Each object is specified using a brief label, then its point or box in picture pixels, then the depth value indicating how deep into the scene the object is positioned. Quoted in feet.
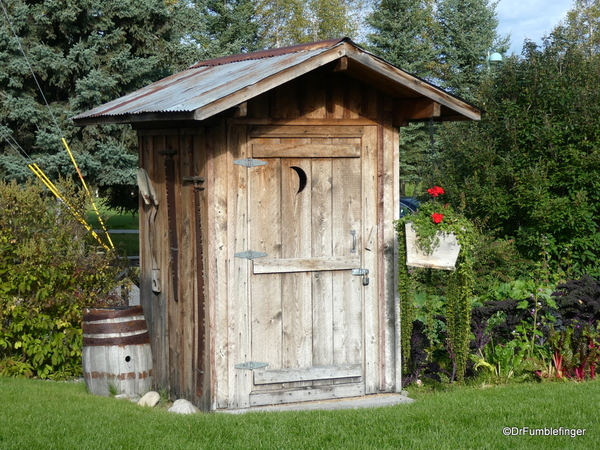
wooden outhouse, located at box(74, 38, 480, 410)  22.20
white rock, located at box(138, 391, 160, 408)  23.91
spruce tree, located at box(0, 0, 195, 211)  53.21
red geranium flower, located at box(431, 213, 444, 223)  22.56
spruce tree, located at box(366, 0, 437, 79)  92.79
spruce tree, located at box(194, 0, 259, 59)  86.69
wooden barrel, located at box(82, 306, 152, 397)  24.62
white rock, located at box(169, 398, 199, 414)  22.49
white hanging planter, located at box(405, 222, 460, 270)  22.61
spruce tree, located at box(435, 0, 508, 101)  100.21
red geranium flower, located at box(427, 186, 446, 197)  23.17
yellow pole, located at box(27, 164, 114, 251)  28.85
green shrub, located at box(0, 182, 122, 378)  26.89
